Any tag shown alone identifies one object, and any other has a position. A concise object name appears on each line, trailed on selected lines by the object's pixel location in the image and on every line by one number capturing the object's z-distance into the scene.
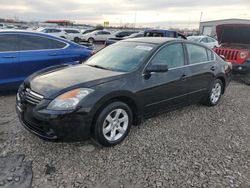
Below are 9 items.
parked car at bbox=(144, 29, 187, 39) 8.01
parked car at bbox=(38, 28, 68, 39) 17.62
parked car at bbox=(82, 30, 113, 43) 20.74
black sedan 2.38
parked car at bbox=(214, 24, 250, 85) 6.00
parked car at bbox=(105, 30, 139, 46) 17.55
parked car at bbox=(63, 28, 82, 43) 19.68
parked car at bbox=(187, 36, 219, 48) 12.15
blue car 4.06
